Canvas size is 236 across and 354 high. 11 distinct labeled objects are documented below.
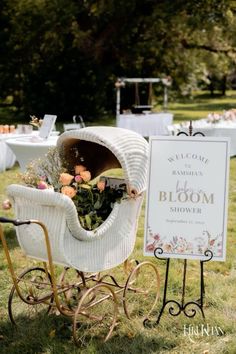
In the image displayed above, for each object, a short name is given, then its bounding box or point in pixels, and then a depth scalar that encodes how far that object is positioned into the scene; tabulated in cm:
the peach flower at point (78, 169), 567
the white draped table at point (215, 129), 1629
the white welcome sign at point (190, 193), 546
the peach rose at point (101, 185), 557
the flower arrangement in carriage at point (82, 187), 557
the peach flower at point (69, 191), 527
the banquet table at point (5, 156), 1443
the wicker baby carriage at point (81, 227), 507
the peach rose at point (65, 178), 534
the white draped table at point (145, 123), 2376
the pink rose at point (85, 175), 557
